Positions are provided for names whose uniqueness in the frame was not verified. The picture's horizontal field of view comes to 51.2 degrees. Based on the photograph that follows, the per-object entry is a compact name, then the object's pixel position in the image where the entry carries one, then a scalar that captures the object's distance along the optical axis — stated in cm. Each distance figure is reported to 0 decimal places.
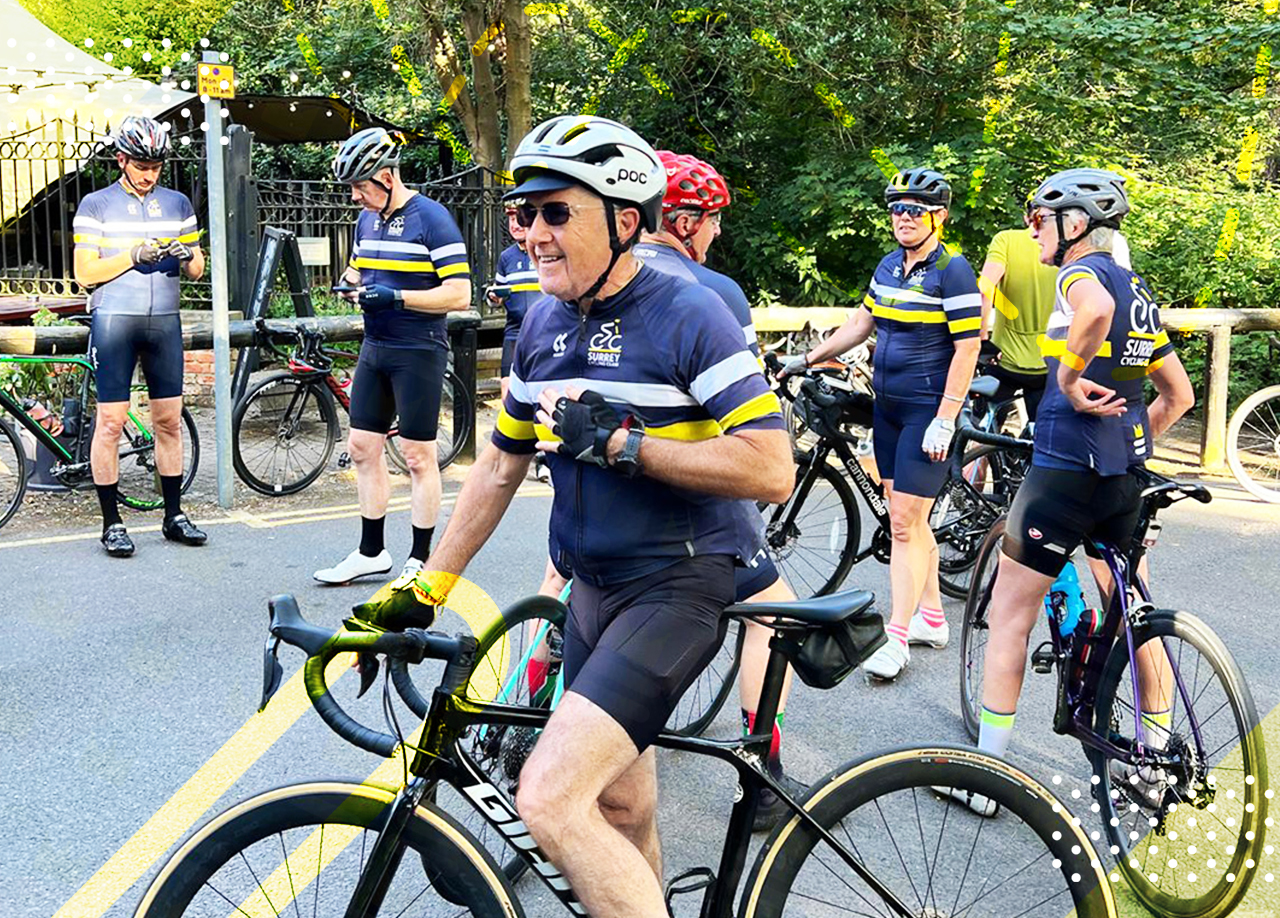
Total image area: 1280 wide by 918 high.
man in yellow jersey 798
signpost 830
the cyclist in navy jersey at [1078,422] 420
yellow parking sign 793
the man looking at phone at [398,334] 676
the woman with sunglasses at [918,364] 573
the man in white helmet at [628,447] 269
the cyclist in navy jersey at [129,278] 723
